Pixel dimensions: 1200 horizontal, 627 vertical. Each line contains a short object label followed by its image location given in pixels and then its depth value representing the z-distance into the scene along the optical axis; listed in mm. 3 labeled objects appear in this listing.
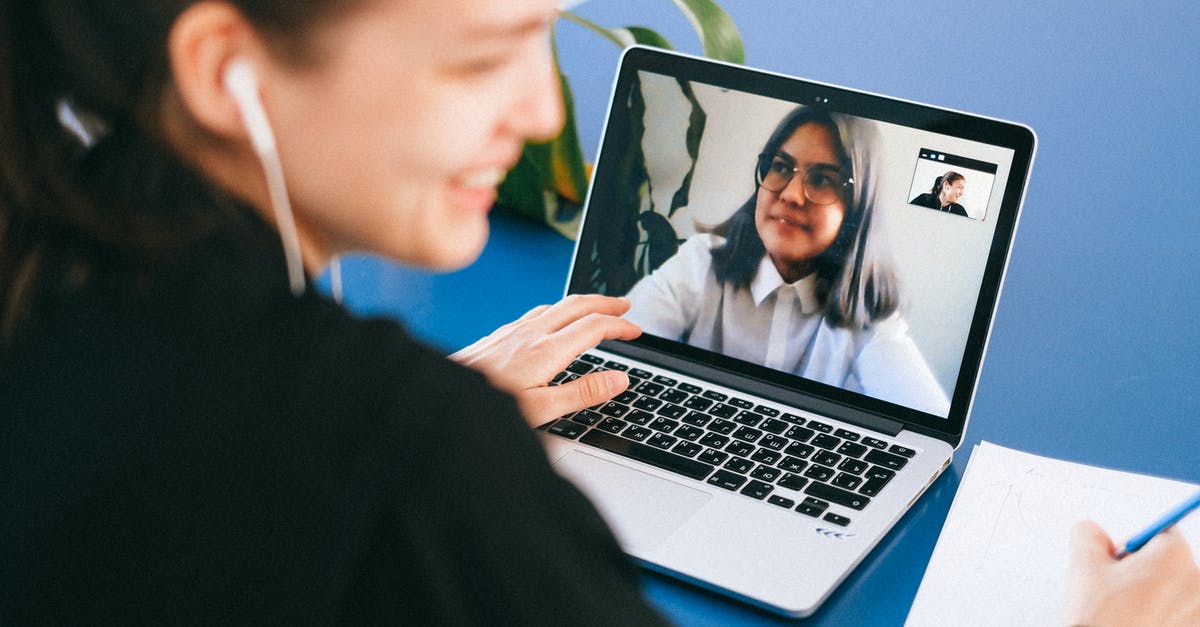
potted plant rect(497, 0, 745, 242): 1140
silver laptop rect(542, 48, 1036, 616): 815
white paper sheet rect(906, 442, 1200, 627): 681
